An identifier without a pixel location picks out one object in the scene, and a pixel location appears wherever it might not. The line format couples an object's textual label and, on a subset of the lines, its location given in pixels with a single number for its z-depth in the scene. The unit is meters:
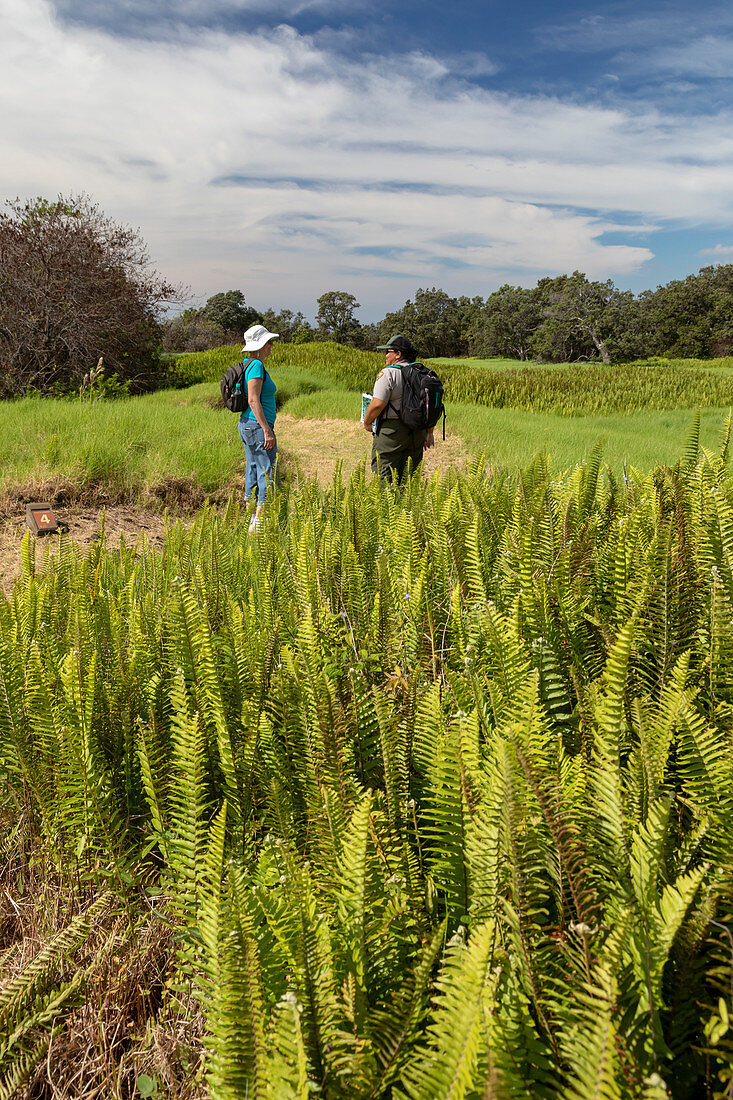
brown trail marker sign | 5.61
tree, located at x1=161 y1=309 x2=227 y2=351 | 31.33
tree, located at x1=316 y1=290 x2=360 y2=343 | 93.00
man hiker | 5.77
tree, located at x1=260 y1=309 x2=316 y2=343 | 92.75
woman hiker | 6.37
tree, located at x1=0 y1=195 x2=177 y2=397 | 14.90
